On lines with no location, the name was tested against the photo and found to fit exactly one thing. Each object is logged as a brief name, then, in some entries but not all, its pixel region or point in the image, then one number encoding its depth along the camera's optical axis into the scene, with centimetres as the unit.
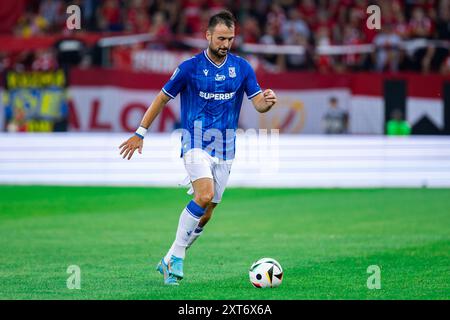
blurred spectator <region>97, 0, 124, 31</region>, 2508
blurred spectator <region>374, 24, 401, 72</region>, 2353
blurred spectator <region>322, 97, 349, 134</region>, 2233
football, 958
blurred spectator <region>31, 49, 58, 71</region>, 2288
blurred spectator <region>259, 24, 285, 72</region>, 2377
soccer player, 995
